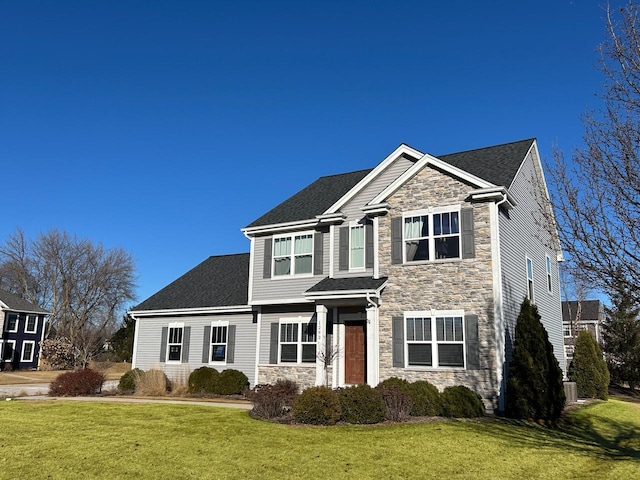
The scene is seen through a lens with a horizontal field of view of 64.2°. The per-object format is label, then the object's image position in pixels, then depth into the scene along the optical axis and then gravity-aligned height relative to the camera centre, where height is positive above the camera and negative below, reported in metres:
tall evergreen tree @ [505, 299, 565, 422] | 13.97 -0.53
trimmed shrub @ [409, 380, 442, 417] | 13.60 -1.21
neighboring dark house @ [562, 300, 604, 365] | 49.97 +4.54
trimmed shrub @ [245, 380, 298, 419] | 13.59 -1.26
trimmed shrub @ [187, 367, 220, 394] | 20.34 -1.13
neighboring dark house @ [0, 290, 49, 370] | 42.75 +1.47
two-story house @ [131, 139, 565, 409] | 15.59 +2.47
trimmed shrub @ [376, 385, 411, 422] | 13.03 -1.20
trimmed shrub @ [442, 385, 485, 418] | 13.75 -1.26
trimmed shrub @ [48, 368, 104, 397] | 19.58 -1.31
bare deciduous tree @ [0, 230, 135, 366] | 53.94 +7.22
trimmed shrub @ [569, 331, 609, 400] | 22.05 -0.53
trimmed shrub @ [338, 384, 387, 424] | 12.72 -1.27
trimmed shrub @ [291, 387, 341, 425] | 12.55 -1.31
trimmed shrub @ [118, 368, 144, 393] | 21.16 -1.28
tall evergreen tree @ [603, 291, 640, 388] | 33.19 +0.92
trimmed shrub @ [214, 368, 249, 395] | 20.16 -1.22
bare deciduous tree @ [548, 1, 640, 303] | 8.38 +2.54
